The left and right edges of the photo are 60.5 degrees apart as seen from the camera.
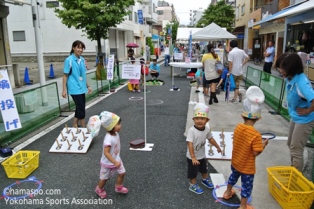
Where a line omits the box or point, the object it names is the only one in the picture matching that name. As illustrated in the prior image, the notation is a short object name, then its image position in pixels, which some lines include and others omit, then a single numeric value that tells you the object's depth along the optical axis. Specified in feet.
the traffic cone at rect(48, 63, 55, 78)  52.16
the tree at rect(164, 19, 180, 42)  203.05
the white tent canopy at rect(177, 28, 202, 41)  67.25
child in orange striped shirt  9.41
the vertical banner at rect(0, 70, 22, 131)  15.06
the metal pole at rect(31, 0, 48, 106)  24.67
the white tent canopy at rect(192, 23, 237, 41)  44.75
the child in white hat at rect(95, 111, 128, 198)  10.44
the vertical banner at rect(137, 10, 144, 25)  59.53
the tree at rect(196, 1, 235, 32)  110.01
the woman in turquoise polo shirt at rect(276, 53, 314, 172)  10.50
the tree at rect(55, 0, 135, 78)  38.96
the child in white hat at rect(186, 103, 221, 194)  10.52
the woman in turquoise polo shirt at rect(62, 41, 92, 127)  17.70
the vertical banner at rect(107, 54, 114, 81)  34.37
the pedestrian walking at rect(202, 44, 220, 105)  26.74
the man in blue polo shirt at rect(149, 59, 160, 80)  43.85
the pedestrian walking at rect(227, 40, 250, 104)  26.68
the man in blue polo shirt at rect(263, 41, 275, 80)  37.78
